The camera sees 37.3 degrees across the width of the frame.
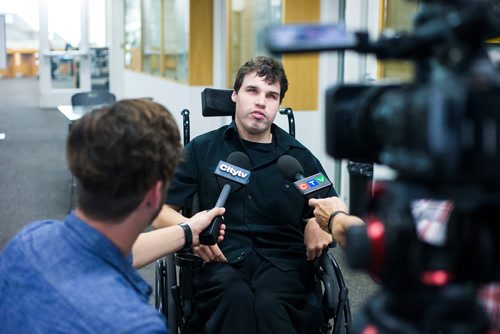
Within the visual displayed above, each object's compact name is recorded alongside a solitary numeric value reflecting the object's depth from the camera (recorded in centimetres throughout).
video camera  77
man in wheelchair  238
